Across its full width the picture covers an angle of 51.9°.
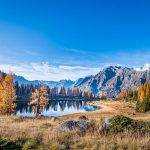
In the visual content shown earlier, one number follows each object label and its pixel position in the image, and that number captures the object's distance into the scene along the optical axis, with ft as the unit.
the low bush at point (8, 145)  19.02
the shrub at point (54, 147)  19.46
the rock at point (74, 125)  28.74
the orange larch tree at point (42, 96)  142.28
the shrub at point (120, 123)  27.67
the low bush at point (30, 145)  19.36
